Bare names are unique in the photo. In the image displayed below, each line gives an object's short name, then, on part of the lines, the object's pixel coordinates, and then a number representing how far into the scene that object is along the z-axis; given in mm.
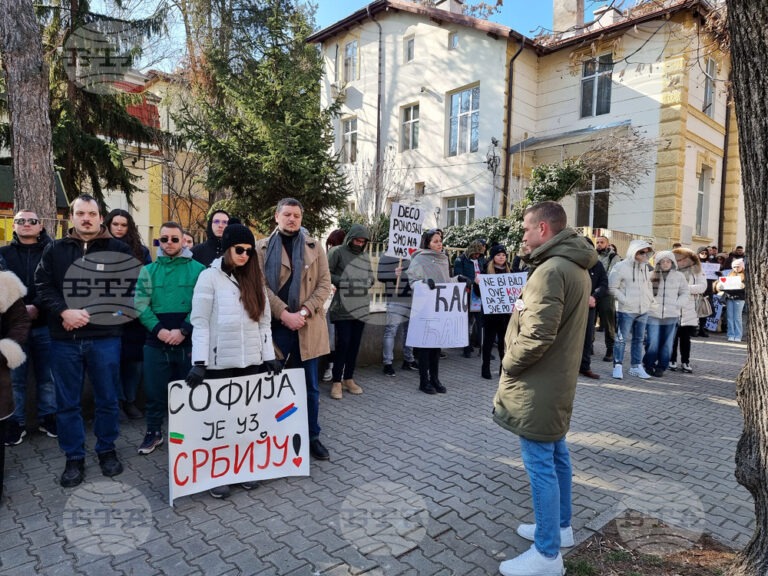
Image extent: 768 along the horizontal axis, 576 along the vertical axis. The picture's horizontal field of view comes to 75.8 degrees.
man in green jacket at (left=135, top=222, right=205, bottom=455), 3982
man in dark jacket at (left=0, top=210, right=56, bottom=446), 4090
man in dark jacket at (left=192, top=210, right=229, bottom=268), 5325
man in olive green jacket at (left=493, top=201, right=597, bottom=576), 2576
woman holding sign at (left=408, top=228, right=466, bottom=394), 6215
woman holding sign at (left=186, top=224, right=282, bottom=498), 3469
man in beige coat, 4090
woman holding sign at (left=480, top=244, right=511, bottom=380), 7042
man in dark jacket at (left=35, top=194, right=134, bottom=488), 3531
